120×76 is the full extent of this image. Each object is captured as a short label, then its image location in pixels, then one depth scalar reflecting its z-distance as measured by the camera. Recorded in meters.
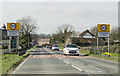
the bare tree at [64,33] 85.83
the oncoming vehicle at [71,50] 27.88
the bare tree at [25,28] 67.62
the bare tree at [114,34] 80.56
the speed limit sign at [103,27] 29.56
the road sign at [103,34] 30.09
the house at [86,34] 103.81
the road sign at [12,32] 30.27
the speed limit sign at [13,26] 29.87
